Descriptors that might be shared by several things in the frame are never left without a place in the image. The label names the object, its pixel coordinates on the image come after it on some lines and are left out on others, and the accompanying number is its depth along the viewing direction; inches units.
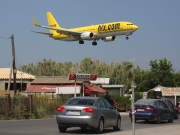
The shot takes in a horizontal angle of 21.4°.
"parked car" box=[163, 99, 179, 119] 1215.6
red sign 1631.4
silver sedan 710.5
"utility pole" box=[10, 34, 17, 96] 1680.5
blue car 1013.2
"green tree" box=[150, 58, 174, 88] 3417.8
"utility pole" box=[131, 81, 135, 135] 506.1
